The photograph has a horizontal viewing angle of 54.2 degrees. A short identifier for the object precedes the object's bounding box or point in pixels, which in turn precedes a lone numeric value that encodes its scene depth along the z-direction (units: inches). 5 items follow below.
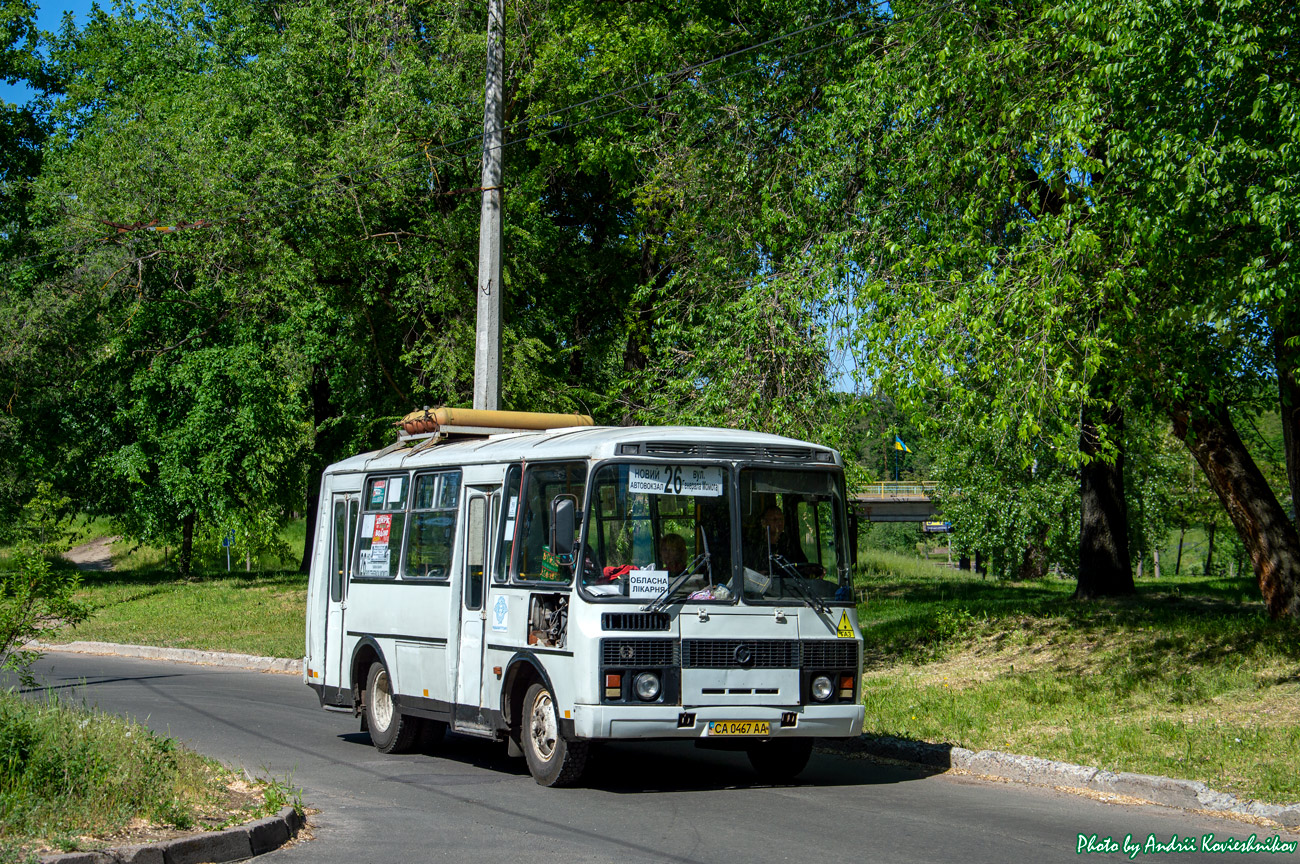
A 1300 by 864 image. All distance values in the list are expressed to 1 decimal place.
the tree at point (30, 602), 400.5
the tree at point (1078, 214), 423.2
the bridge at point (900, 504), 3181.6
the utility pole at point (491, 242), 650.8
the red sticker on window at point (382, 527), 511.8
